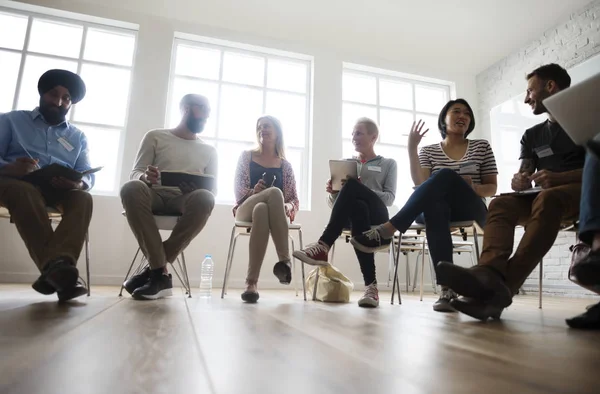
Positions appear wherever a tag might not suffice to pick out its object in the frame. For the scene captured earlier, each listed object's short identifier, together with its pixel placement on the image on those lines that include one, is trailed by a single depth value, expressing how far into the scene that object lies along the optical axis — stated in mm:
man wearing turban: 1397
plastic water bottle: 3449
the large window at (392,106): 4664
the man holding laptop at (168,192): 1744
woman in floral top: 1906
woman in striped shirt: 1681
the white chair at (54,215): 1762
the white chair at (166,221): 1941
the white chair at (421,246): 1984
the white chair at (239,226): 2109
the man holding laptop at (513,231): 1062
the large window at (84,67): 3715
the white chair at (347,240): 2058
